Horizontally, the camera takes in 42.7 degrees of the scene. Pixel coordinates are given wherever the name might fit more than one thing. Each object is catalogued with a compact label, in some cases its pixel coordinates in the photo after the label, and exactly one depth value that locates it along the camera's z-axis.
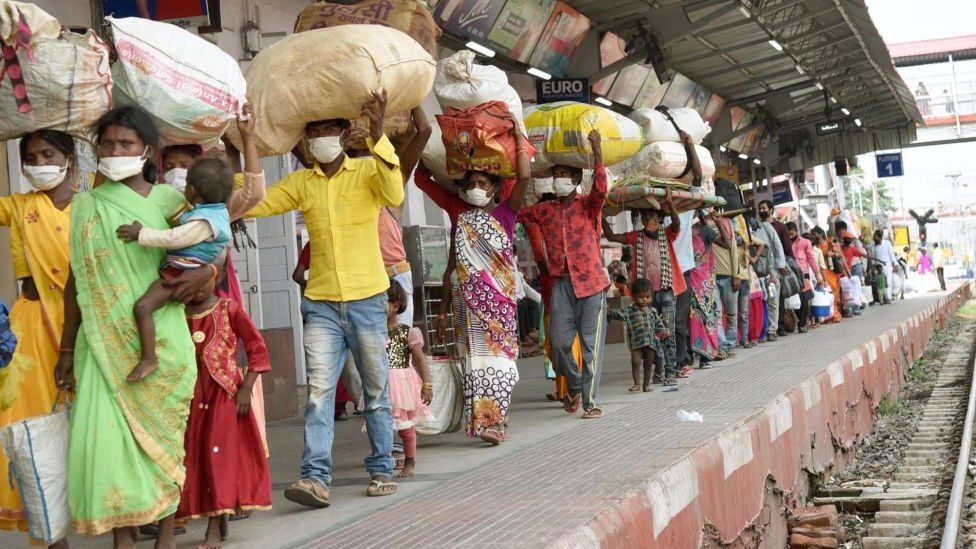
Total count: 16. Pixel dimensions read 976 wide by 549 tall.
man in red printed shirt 8.14
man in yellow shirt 5.36
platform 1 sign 42.31
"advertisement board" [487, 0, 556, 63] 14.64
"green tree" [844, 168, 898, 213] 67.72
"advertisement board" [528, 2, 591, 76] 15.90
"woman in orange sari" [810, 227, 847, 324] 19.42
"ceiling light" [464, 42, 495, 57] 14.48
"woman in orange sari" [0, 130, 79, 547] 4.43
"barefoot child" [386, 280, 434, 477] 6.14
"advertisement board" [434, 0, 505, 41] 13.35
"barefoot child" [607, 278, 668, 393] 9.59
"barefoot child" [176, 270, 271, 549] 4.54
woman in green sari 4.00
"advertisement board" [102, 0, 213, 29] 8.20
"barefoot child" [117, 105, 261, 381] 4.13
